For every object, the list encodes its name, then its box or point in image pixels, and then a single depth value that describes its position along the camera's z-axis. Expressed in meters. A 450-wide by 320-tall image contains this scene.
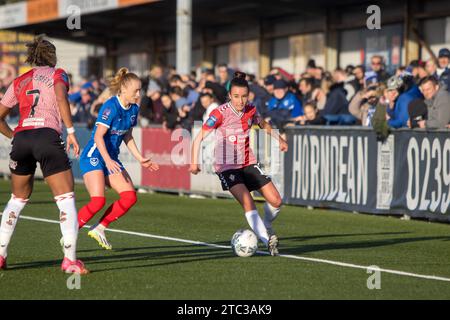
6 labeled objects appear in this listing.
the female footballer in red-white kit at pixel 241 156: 11.67
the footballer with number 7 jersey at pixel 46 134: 9.75
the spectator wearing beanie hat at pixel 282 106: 19.62
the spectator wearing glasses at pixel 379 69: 20.11
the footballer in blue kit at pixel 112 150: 11.32
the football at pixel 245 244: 11.45
